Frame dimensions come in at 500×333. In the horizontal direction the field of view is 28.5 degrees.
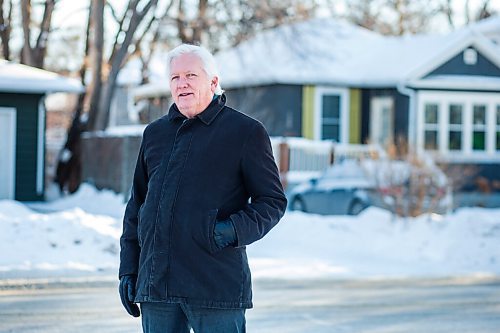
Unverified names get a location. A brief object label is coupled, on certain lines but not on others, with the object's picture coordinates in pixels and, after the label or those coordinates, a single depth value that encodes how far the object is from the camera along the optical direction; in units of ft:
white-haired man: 13.44
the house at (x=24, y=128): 72.59
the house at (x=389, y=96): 91.91
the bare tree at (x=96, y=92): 86.22
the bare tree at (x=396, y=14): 160.15
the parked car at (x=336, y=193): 66.59
